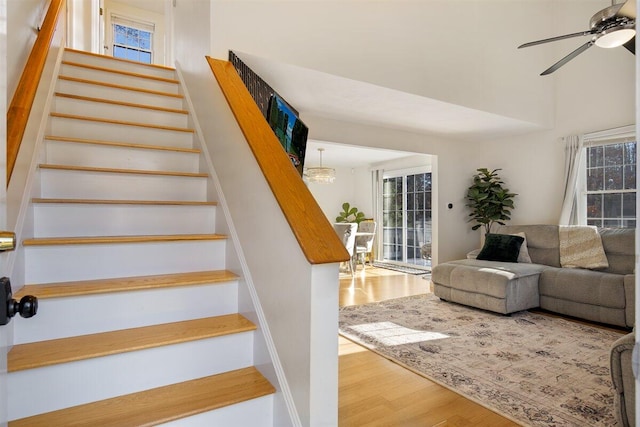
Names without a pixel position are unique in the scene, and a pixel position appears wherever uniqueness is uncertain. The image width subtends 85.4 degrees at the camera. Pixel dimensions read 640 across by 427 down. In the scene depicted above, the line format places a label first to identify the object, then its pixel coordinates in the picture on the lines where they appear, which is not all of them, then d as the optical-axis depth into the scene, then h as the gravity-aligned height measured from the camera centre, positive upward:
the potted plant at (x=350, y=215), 8.69 -0.01
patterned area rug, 2.05 -1.13
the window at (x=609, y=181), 4.39 +0.43
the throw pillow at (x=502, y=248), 4.57 -0.46
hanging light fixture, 6.69 +0.79
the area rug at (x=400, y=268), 6.93 -1.14
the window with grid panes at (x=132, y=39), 6.37 +3.33
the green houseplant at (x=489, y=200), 5.58 +0.24
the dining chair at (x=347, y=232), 5.80 -0.29
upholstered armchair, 1.42 -0.70
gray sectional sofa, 3.49 -0.80
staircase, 1.25 -0.36
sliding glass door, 7.23 -0.06
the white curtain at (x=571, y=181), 4.78 +0.45
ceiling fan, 2.11 +1.19
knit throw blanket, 4.03 -0.42
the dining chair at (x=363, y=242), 6.65 -0.55
